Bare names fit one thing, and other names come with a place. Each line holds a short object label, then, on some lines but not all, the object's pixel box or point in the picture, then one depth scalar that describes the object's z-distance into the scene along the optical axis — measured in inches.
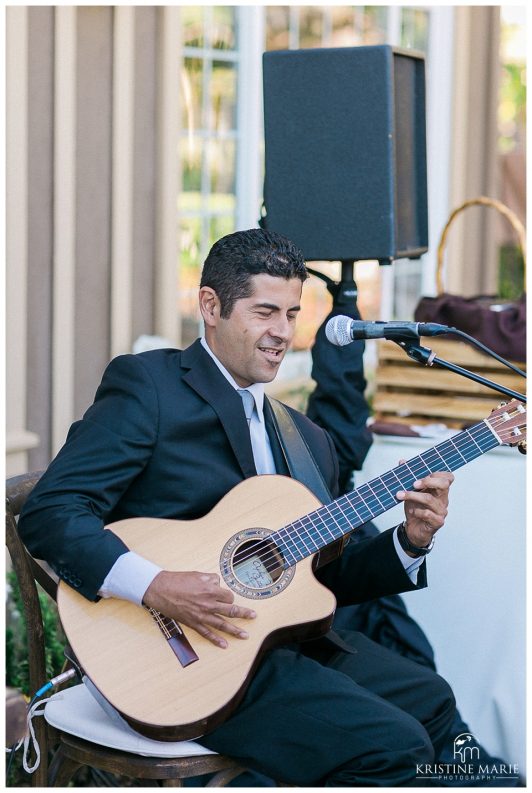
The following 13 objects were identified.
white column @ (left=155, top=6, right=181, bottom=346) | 303.3
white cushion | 142.3
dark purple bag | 233.2
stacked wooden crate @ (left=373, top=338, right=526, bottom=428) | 236.1
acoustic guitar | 140.8
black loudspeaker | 191.5
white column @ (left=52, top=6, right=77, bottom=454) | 272.6
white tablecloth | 202.6
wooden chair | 142.8
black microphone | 143.2
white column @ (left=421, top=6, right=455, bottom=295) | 452.5
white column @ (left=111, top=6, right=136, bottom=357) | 289.3
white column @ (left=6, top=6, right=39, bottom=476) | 258.4
